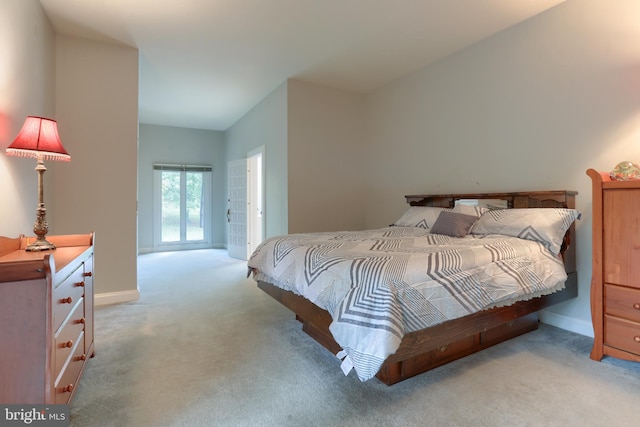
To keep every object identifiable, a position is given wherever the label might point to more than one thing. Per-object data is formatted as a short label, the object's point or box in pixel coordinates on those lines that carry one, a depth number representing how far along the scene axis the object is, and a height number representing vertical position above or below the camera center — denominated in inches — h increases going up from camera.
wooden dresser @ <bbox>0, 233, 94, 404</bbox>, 42.7 -17.7
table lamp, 67.6 +14.4
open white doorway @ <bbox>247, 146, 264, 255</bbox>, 222.5 +5.3
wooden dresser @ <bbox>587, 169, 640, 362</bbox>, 73.7 -14.2
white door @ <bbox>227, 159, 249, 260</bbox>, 225.6 +0.8
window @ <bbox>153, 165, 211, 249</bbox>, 263.7 +4.3
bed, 56.0 -15.5
